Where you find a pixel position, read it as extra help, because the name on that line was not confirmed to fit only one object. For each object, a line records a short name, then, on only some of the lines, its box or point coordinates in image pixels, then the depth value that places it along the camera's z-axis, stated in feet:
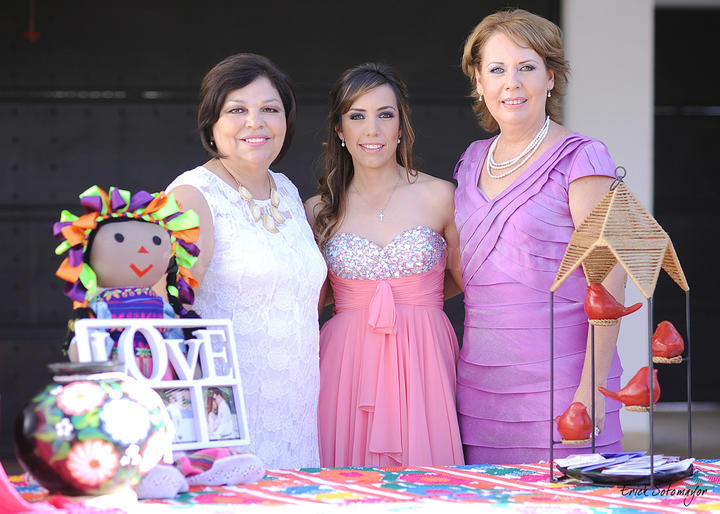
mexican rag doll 8.62
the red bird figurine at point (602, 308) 8.91
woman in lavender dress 10.66
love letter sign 8.57
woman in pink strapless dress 11.17
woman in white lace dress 10.32
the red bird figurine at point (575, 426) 8.88
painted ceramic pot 7.98
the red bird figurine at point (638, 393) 8.72
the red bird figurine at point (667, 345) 8.79
